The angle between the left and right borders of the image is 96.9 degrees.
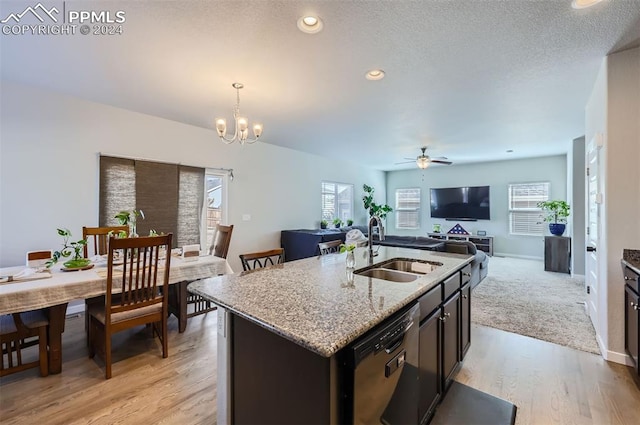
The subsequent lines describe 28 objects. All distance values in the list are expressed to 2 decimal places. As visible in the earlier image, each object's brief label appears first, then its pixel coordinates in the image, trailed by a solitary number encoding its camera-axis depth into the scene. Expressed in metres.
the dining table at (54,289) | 1.96
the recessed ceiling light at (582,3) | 1.81
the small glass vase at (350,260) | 1.95
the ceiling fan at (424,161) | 5.80
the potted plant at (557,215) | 5.80
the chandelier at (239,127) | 3.06
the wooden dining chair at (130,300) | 2.21
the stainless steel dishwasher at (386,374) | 1.01
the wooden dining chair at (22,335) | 2.10
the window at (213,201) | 4.87
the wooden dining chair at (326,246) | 2.77
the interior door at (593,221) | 2.72
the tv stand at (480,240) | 7.67
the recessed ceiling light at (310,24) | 1.97
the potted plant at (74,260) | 2.46
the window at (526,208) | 7.21
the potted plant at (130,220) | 2.85
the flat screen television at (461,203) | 7.86
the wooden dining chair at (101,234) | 3.13
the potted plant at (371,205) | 8.41
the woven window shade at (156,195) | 3.80
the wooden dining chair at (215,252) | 3.37
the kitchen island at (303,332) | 1.01
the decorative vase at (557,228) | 5.77
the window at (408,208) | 9.27
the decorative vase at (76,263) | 2.48
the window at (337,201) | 7.31
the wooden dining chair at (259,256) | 2.22
